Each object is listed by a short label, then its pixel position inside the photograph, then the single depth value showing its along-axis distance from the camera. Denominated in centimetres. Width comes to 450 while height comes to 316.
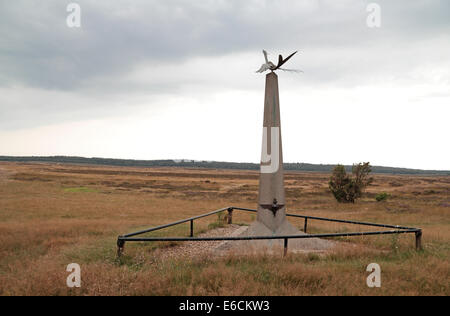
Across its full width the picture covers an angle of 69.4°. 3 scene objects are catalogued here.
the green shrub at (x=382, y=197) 3045
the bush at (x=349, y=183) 2959
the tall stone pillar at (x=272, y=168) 801
